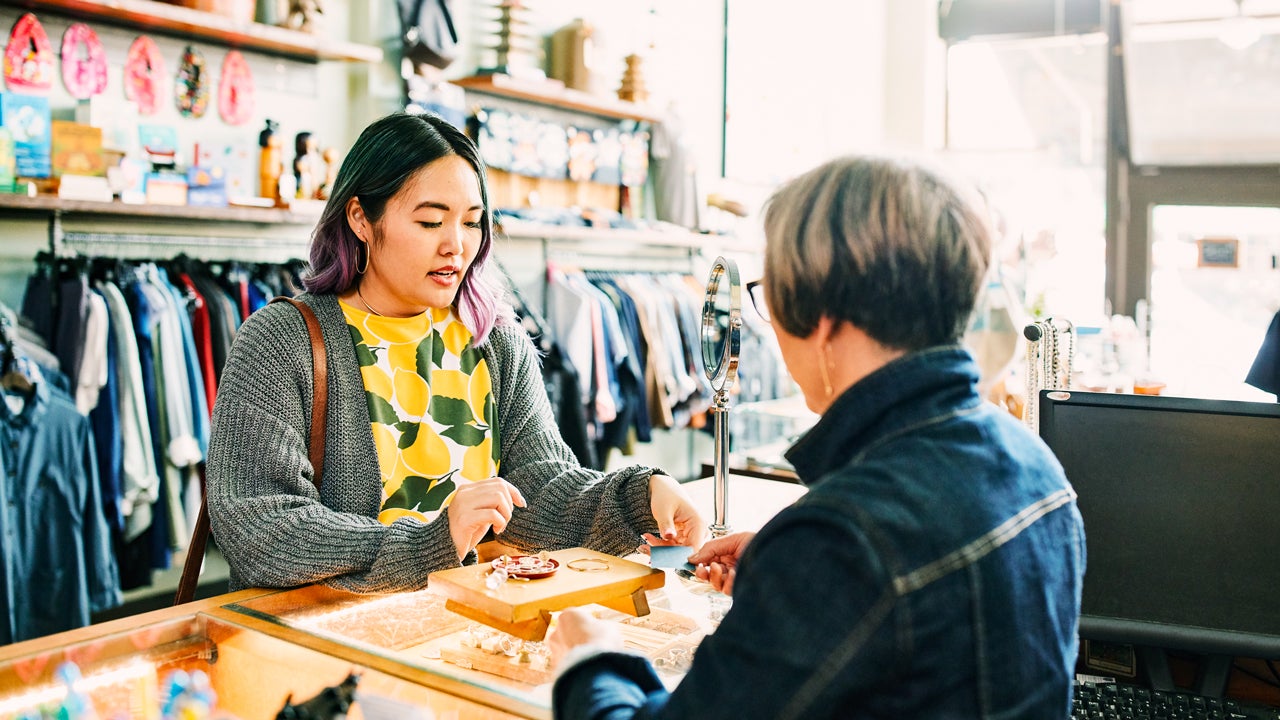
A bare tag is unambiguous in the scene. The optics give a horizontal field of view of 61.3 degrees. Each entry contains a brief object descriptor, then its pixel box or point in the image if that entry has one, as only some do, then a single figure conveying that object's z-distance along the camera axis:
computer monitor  1.59
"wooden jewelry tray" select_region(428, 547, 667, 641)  1.27
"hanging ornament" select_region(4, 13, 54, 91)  3.35
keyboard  1.55
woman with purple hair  1.60
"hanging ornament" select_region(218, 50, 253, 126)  3.96
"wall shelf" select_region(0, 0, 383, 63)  3.38
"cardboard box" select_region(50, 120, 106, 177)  3.36
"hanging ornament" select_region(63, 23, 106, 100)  3.50
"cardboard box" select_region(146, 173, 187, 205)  3.53
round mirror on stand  1.89
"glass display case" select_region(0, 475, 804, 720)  1.15
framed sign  7.17
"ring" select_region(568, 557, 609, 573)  1.41
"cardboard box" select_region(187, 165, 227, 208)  3.66
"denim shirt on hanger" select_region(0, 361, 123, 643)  2.97
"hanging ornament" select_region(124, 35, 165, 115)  3.68
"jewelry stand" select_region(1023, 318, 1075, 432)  1.88
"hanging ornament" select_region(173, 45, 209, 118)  3.83
